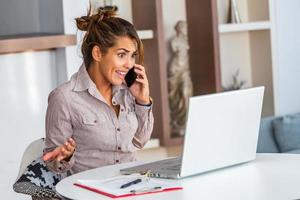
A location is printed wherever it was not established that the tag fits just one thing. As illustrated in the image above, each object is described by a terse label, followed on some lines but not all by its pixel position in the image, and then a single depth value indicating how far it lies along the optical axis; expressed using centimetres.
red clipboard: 247
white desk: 243
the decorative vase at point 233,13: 600
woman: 316
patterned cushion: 294
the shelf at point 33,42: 439
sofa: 534
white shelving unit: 612
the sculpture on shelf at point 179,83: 572
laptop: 259
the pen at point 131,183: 259
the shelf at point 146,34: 534
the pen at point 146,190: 251
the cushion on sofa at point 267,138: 534
